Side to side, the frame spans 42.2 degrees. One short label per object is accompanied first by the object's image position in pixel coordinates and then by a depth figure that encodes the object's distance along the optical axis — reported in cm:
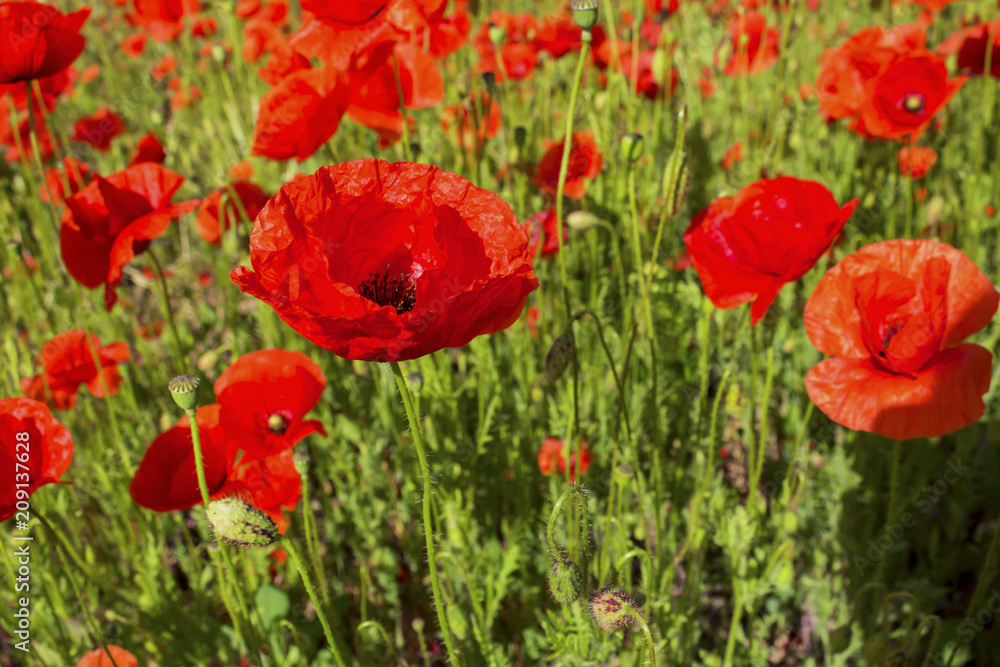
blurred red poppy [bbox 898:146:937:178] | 81
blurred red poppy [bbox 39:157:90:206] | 74
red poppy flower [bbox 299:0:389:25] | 53
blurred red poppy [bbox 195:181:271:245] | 66
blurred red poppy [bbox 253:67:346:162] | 55
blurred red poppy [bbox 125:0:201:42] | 101
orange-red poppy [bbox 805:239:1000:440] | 45
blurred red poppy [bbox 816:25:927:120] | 66
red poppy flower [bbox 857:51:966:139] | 63
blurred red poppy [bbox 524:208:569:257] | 61
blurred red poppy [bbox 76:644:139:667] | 49
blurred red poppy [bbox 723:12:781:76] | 90
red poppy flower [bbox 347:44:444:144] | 60
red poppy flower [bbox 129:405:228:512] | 48
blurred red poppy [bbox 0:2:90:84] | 54
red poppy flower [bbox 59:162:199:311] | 53
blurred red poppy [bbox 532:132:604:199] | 65
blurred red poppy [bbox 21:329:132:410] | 61
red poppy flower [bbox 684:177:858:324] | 47
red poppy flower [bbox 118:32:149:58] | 149
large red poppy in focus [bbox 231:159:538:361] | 38
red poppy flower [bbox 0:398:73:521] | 45
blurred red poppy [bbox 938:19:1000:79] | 78
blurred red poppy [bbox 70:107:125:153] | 105
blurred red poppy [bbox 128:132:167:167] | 66
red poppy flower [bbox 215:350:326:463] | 49
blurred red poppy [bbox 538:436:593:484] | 58
